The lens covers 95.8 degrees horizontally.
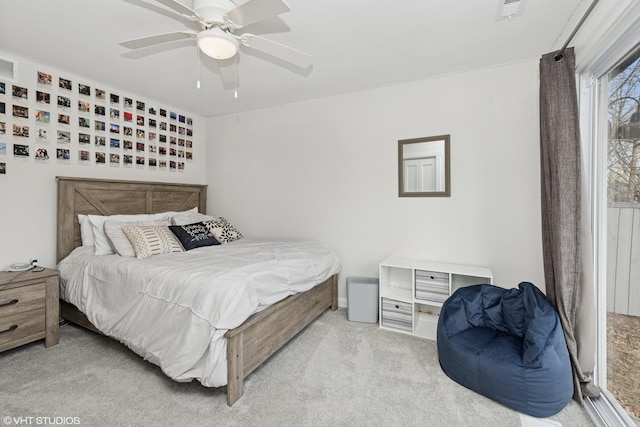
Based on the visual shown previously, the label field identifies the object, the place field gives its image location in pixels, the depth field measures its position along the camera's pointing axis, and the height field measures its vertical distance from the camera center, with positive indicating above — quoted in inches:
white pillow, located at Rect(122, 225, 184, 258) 96.8 -11.0
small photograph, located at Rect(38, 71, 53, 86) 101.4 +46.1
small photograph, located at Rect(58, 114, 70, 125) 107.5 +33.5
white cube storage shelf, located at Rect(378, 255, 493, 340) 97.6 -29.0
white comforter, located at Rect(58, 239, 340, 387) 64.9 -22.6
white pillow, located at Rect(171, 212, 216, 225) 127.9 -4.2
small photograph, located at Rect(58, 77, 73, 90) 106.6 +46.4
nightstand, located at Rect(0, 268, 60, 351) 81.2 -29.4
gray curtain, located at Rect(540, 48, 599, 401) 67.6 -3.6
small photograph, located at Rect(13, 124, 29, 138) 97.0 +26.3
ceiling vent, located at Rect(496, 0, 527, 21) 69.0 +50.0
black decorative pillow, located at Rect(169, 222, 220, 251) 110.6 -10.5
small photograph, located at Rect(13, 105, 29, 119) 97.0 +32.7
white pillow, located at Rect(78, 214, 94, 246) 109.1 -8.2
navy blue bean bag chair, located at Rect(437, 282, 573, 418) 62.8 -33.7
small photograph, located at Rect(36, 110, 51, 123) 102.2 +32.9
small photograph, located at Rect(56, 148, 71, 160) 107.8 +20.6
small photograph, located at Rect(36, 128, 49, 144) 102.3 +26.2
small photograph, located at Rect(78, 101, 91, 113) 112.3 +40.1
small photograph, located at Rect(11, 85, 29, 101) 96.3 +39.0
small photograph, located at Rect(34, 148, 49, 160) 102.4 +19.4
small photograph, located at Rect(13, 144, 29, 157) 97.2 +19.7
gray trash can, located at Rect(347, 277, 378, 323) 111.1 -35.5
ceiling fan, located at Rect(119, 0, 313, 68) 56.5 +39.8
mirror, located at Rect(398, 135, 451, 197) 108.5 +16.9
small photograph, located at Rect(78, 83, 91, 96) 111.7 +46.4
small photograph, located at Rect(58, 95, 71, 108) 106.8 +39.9
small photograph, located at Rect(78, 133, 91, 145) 113.4 +27.9
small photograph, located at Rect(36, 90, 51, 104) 101.5 +39.4
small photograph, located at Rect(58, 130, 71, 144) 107.8 +27.1
